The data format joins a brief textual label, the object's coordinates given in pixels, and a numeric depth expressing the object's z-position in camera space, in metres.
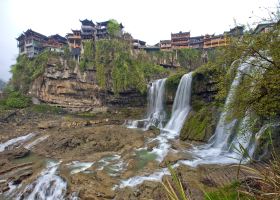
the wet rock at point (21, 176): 16.27
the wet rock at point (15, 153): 22.46
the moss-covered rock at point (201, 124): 23.83
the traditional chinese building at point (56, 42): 61.24
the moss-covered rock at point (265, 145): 14.48
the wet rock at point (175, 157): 16.89
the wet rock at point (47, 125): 33.48
